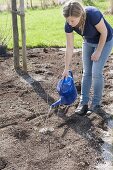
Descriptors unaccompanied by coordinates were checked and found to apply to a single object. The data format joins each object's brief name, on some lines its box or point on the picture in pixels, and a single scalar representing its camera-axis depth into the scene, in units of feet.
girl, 8.44
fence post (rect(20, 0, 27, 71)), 12.51
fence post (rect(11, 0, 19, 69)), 12.86
